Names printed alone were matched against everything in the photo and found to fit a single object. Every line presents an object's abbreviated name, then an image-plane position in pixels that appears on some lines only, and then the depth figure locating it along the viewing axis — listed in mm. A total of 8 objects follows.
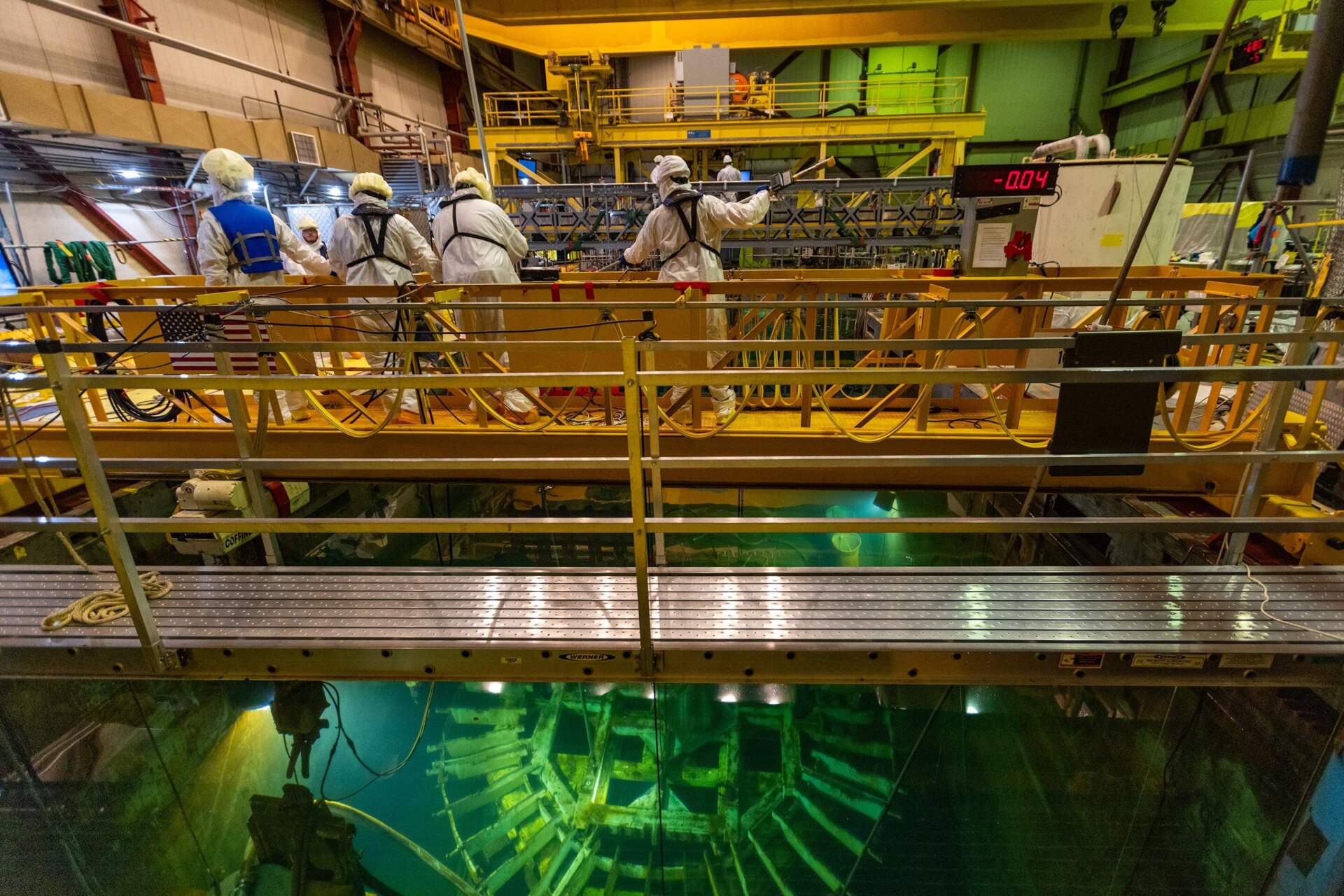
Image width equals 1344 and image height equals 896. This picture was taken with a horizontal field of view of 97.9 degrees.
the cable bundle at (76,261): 7215
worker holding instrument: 4727
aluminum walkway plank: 2215
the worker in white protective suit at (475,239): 5004
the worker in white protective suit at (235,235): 4758
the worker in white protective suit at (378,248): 4887
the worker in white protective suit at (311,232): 8594
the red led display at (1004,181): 4668
